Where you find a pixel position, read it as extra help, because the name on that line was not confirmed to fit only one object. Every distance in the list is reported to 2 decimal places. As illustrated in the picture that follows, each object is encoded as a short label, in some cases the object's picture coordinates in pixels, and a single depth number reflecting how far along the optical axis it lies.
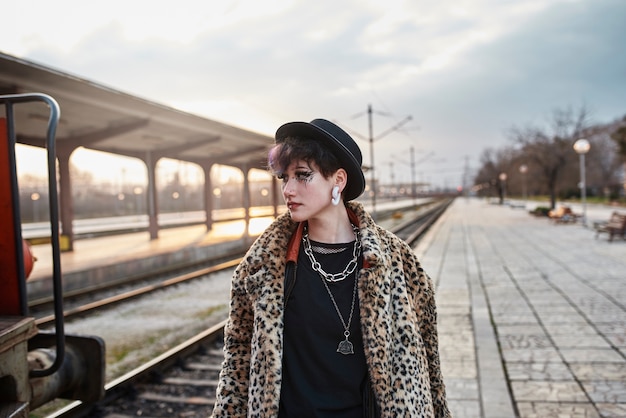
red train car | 2.09
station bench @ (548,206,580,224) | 24.11
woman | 1.72
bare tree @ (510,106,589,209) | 27.91
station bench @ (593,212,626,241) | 15.20
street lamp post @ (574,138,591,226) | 21.08
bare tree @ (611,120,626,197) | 28.34
